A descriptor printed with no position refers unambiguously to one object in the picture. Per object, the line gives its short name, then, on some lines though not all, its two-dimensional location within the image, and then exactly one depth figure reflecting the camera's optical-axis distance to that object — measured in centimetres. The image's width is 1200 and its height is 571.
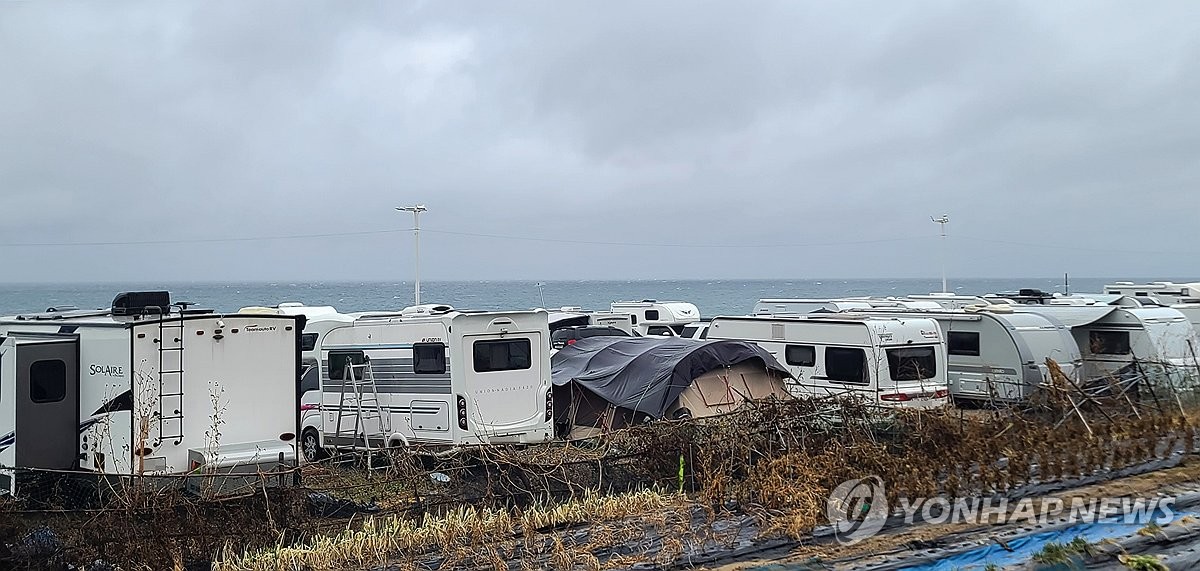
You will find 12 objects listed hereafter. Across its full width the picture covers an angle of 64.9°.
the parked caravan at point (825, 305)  2205
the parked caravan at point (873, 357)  1614
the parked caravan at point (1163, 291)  2847
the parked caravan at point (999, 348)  1788
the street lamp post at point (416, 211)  3025
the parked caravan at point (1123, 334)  1873
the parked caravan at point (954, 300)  2294
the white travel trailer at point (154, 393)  1005
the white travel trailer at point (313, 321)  1597
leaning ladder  1402
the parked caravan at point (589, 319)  2312
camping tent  1384
